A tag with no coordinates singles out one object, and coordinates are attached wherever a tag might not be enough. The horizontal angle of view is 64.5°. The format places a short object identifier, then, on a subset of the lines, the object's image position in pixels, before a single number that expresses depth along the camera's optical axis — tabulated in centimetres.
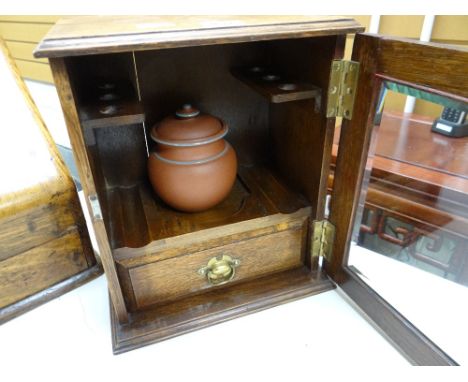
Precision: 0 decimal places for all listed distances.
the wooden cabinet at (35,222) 75
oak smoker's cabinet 58
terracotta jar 77
